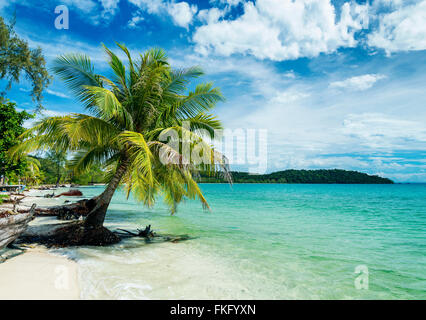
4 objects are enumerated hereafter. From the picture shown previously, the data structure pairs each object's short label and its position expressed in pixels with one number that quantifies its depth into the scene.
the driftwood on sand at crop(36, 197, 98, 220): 11.34
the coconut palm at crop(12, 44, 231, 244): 6.48
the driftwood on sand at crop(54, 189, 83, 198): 32.03
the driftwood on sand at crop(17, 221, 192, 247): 6.95
